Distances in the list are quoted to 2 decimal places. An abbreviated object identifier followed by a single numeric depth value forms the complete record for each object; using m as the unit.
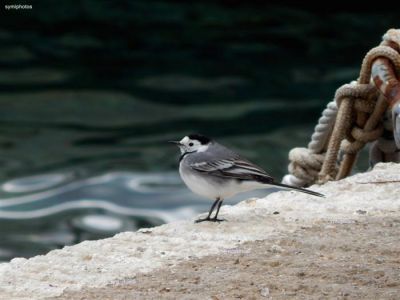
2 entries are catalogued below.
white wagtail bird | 8.87
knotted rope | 9.28
